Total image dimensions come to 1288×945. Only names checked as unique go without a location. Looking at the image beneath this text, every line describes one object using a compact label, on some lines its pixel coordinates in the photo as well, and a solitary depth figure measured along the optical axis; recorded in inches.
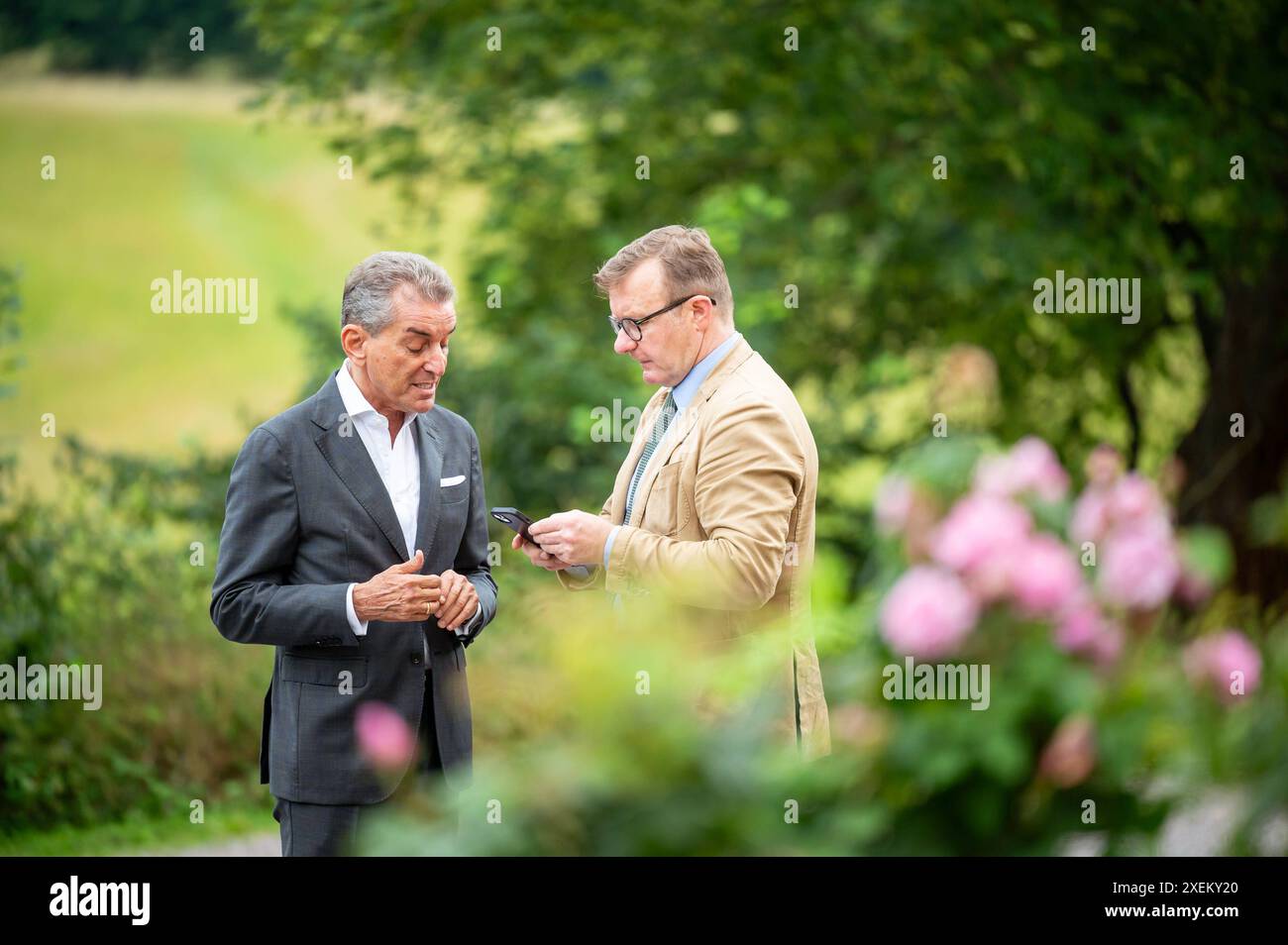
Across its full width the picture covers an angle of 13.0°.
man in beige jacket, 328.6
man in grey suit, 330.6
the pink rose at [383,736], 314.2
